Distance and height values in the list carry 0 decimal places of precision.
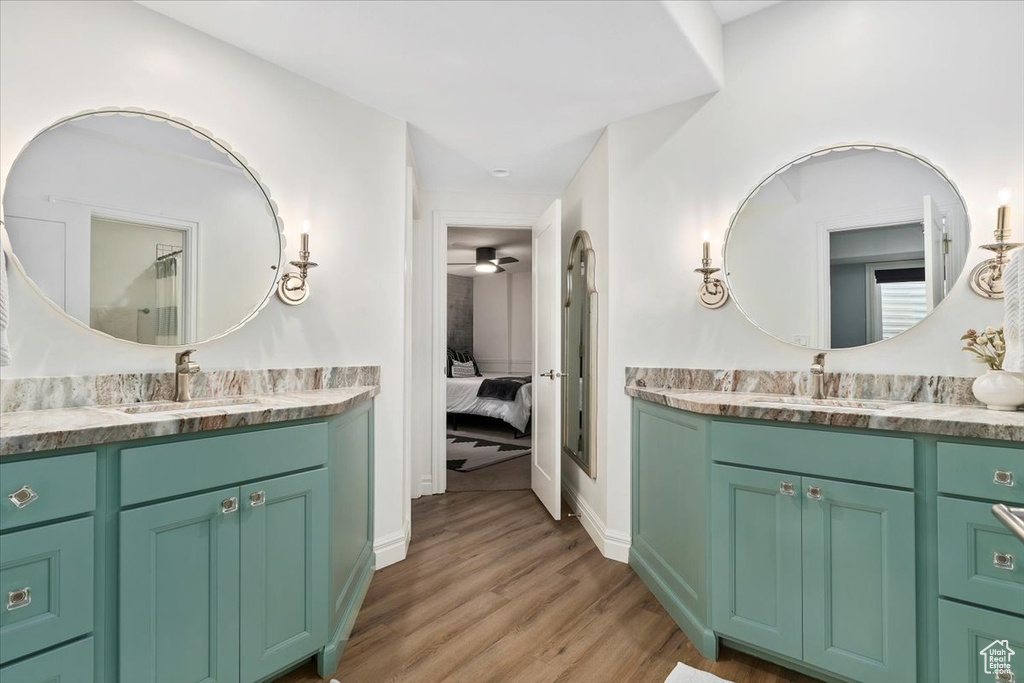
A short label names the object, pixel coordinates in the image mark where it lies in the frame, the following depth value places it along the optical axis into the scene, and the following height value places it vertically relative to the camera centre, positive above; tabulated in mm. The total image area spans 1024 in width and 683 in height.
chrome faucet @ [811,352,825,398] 1990 -124
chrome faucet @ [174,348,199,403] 1771 -102
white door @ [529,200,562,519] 3131 -103
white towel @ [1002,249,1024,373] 1500 +105
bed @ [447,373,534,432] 5793 -722
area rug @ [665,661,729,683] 1676 -1136
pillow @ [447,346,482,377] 7883 -198
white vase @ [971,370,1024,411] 1586 -144
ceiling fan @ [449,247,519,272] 6484 +1168
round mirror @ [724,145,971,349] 1878 +405
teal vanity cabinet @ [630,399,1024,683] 1378 -643
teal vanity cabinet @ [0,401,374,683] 1139 -583
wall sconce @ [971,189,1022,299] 1708 +282
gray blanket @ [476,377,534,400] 5910 -520
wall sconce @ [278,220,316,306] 2143 +273
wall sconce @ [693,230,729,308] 2312 +266
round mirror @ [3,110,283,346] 1593 +422
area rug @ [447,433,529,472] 4625 -1108
